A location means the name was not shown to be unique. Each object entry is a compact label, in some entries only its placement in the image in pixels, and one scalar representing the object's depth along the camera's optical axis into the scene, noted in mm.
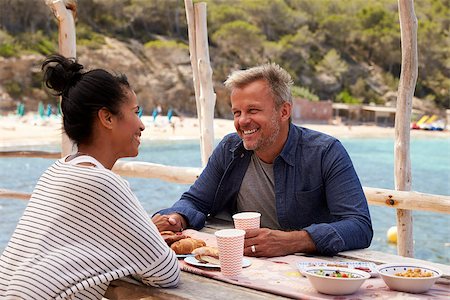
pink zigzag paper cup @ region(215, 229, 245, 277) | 1668
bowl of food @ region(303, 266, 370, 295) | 1503
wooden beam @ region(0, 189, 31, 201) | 5030
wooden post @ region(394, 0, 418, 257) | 4059
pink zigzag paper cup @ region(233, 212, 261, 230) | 1905
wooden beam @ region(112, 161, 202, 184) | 4441
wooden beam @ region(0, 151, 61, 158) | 5227
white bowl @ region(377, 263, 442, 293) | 1533
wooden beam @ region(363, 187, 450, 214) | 3618
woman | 1614
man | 2133
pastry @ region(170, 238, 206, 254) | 1952
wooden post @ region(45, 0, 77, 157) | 4719
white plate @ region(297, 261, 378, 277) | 1687
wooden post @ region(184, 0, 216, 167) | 4934
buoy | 9248
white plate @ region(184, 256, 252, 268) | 1787
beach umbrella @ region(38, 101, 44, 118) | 23250
